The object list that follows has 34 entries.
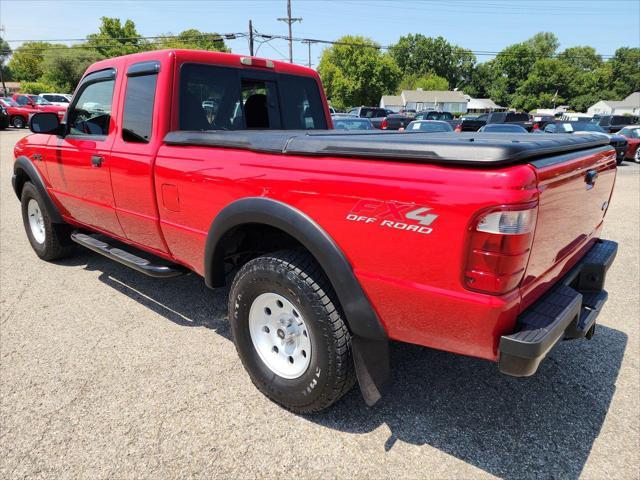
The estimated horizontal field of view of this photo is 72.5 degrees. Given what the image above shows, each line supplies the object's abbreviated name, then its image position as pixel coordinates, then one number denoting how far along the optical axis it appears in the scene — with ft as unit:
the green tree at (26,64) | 267.80
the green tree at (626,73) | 324.70
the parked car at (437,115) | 75.97
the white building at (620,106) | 277.17
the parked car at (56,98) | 90.22
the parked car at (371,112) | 88.42
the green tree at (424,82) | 359.05
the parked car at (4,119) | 73.62
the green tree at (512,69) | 336.90
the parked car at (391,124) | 56.29
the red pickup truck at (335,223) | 5.54
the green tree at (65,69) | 193.88
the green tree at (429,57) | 399.03
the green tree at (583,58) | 348.59
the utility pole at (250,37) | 120.57
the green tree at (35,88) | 181.20
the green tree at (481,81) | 383.53
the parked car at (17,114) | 82.38
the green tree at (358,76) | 241.55
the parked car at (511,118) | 60.56
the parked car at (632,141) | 54.80
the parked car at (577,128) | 50.24
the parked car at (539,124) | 66.21
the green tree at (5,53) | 256.93
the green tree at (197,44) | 252.24
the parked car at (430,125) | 48.19
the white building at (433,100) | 304.30
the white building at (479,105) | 337.68
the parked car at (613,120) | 71.26
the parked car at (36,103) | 74.87
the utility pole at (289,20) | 131.44
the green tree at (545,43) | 388.04
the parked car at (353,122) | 45.19
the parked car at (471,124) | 60.82
